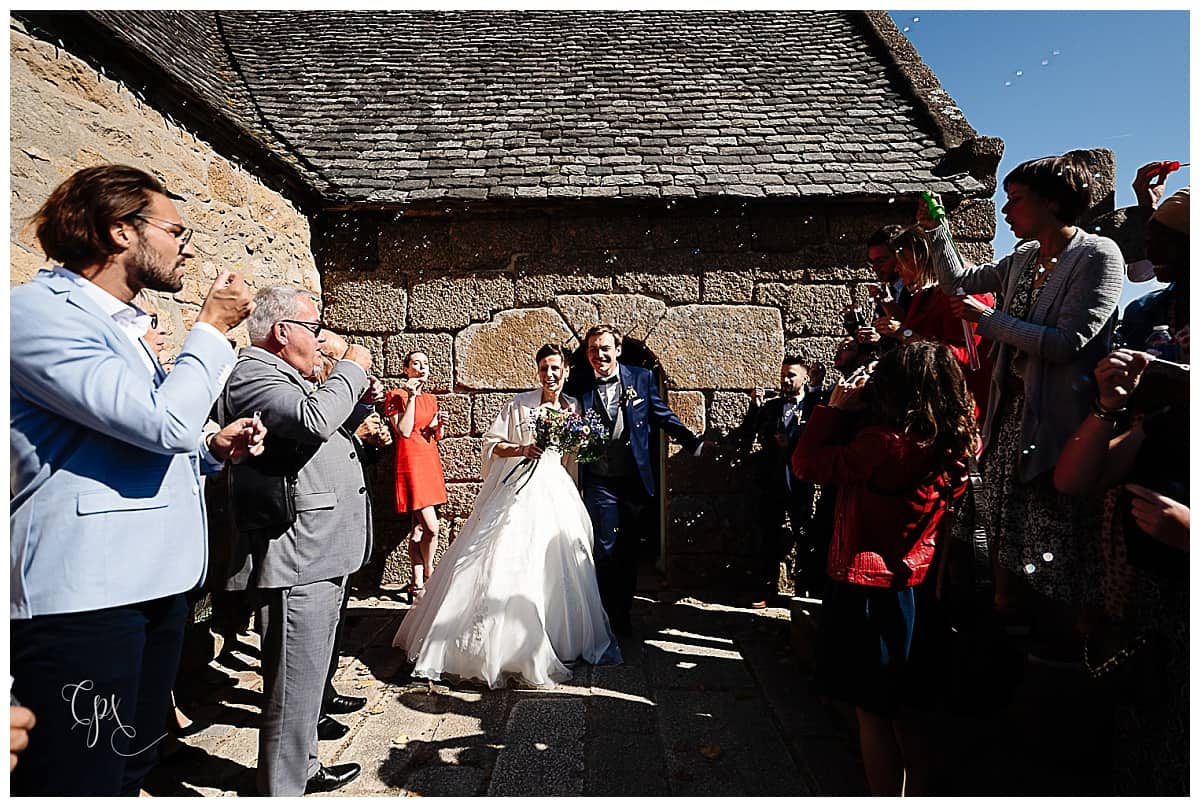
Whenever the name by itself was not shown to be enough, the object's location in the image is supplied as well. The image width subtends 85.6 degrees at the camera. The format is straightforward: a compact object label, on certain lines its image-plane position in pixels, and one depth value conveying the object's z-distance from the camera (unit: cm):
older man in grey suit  249
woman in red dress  560
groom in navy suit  479
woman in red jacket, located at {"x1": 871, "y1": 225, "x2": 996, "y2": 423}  313
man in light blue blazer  156
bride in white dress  388
